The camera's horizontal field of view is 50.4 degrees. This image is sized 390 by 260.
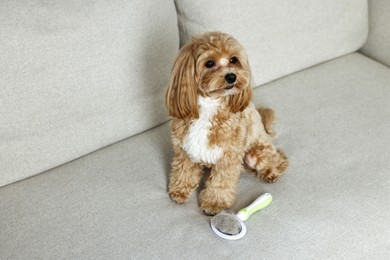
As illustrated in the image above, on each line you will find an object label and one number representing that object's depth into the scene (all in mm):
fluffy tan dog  1310
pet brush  1321
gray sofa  1324
